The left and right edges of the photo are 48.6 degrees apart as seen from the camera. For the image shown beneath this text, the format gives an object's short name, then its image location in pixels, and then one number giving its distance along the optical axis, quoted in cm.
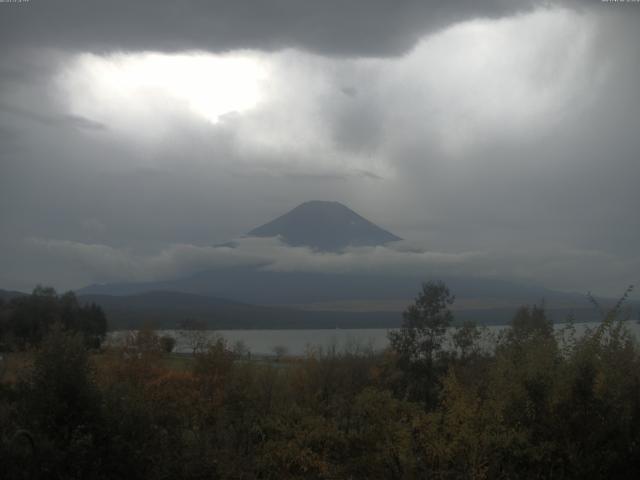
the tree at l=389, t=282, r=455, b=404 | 3319
